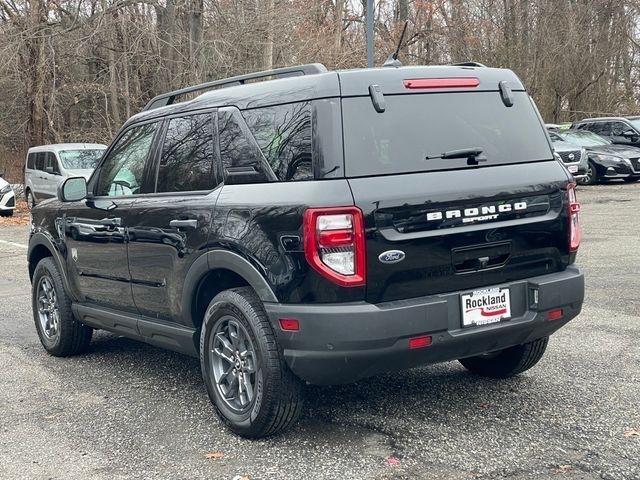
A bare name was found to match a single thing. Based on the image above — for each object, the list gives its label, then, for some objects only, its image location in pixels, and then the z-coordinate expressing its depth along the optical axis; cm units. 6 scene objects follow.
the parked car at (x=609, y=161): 2133
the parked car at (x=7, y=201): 1909
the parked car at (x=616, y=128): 2268
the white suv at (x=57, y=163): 1900
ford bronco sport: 379
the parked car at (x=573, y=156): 2034
